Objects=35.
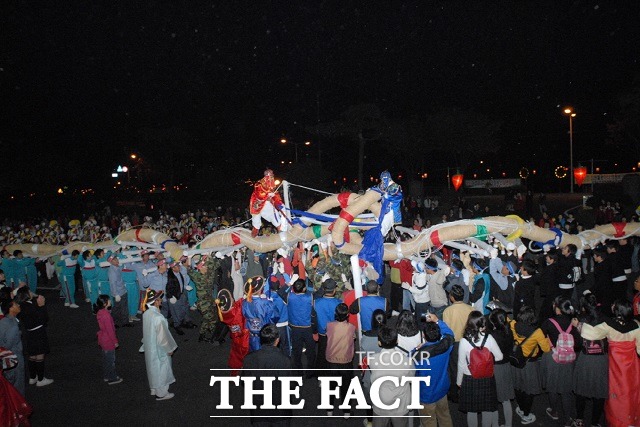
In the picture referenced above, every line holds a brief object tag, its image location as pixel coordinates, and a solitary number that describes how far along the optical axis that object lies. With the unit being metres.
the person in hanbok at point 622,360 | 4.90
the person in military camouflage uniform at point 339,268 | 7.93
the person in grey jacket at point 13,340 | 5.72
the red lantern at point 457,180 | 28.62
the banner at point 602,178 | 27.14
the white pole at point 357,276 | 6.83
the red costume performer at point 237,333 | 6.29
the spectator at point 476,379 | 4.68
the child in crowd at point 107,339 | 6.82
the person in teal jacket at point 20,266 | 12.07
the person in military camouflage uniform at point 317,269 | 7.95
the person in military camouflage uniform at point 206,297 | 8.46
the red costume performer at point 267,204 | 7.72
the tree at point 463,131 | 31.86
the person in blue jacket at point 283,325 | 6.76
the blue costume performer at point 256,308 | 6.02
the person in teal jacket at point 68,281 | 11.73
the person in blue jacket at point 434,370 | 4.53
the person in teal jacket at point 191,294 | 10.32
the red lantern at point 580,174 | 25.52
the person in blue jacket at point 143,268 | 9.55
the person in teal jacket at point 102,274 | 10.37
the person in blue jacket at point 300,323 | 6.58
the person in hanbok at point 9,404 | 4.80
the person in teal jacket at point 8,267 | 12.02
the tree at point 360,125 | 33.59
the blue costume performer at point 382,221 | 6.60
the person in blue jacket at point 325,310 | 6.26
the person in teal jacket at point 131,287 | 10.24
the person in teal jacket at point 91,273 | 10.75
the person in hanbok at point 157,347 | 6.23
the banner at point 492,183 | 31.98
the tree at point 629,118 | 25.17
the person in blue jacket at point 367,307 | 5.98
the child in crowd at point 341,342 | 5.70
